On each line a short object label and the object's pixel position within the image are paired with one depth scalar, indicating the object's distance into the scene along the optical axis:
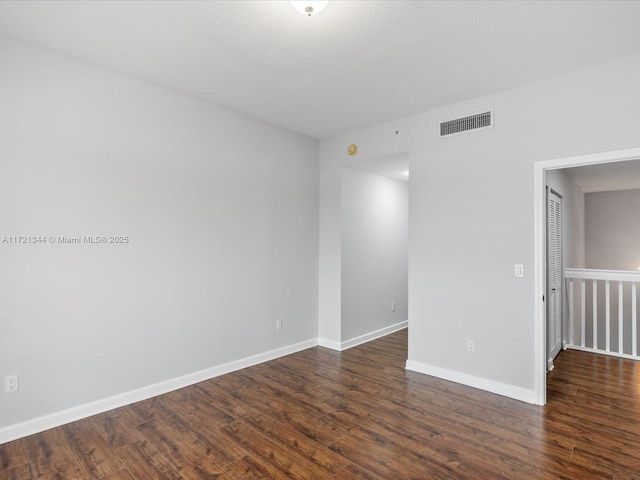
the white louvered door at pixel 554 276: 4.00
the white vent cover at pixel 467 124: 3.56
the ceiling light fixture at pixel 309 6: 2.07
